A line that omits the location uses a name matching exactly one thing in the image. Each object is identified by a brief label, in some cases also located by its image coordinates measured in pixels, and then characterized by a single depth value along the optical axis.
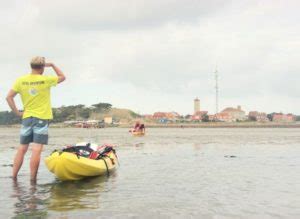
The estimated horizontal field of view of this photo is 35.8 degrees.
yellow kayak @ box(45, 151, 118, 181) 13.69
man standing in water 11.90
